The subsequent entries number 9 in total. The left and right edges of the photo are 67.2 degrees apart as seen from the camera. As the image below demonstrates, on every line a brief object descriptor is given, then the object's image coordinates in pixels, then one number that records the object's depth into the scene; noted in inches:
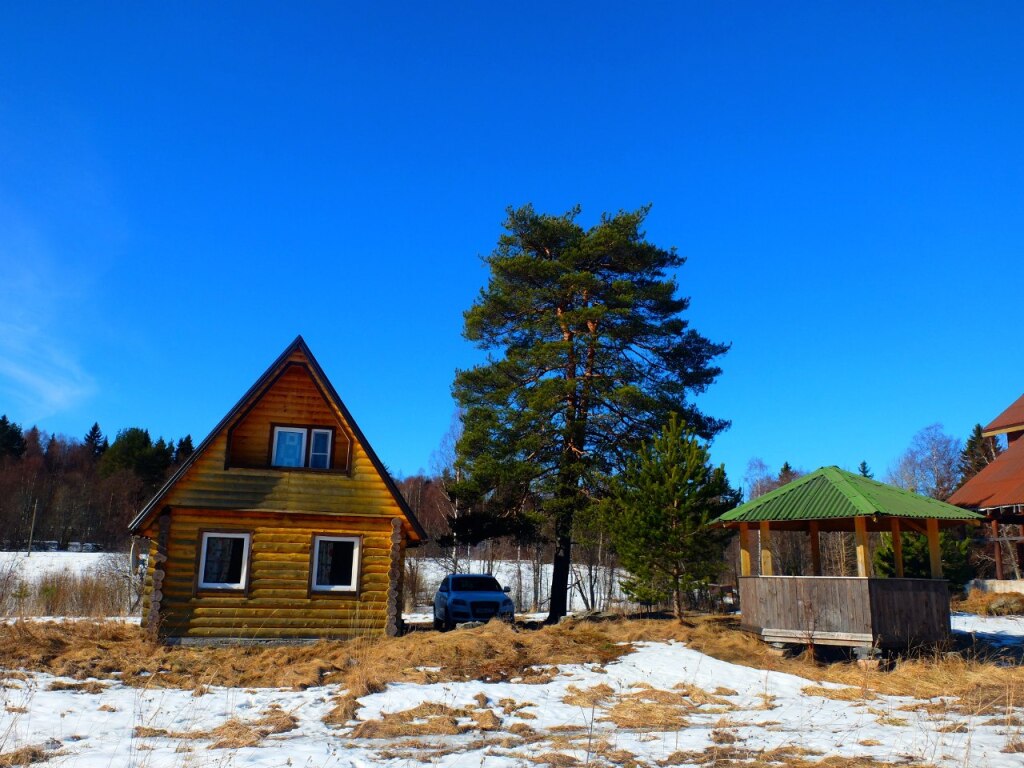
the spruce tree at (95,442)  3671.3
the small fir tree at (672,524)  808.3
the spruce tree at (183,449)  2708.2
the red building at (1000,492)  1139.9
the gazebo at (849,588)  685.9
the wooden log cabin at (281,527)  749.3
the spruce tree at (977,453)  2060.8
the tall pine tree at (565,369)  1021.8
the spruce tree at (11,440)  3216.0
